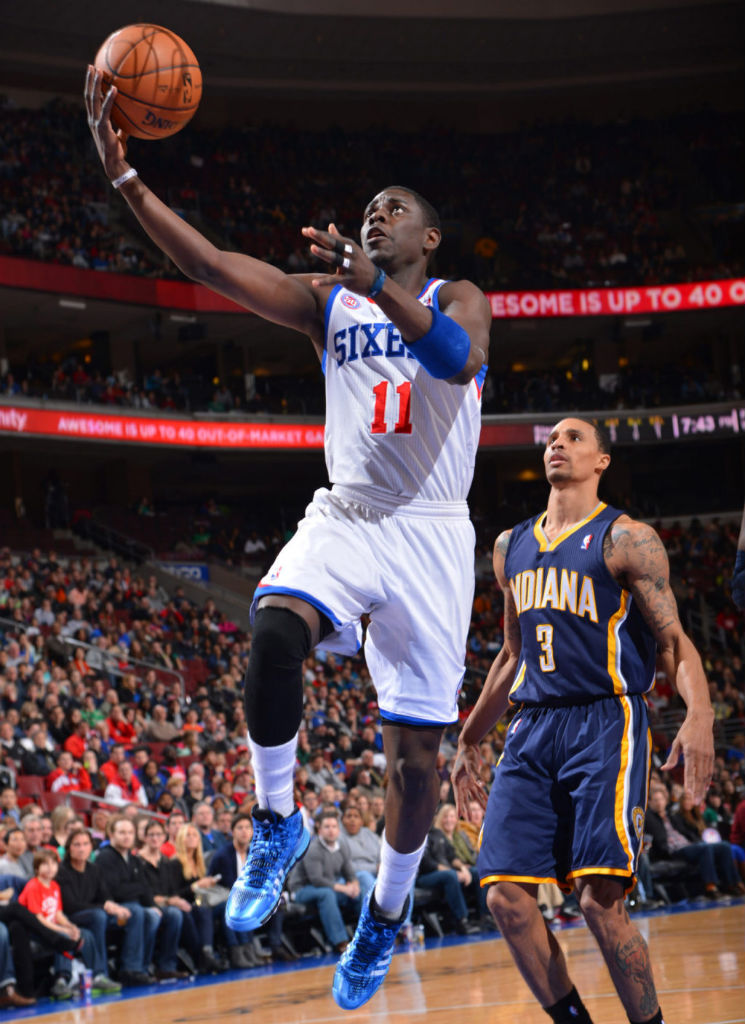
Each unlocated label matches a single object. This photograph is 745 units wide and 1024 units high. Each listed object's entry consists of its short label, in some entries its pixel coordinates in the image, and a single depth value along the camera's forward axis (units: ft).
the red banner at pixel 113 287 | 77.15
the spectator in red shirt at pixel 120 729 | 46.98
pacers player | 15.53
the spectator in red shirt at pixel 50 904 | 30.42
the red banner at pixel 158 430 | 74.38
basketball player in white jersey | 12.71
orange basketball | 12.98
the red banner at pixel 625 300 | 90.22
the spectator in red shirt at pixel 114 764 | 40.96
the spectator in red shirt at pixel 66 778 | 39.40
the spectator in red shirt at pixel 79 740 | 42.55
